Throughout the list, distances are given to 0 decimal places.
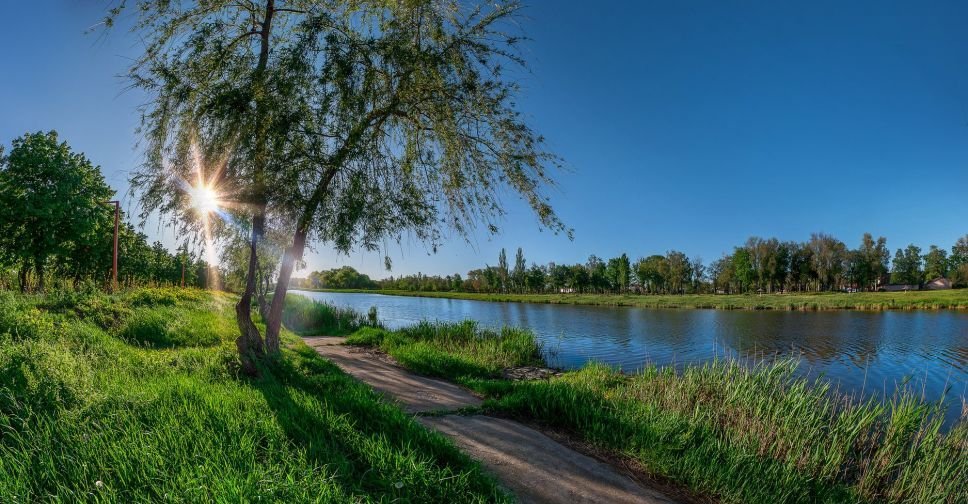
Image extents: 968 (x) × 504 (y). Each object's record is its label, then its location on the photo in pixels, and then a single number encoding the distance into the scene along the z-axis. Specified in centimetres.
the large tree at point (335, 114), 672
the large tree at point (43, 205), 2055
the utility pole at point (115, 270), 1722
